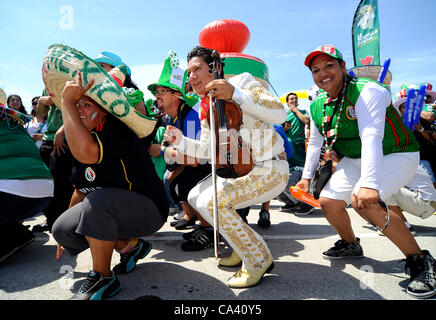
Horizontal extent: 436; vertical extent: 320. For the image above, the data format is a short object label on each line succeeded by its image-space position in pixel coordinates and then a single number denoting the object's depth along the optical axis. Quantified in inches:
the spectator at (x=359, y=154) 69.6
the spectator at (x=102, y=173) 66.7
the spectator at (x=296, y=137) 196.5
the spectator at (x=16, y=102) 206.9
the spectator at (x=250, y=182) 72.7
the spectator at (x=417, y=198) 120.6
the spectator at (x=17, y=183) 95.1
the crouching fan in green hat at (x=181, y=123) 132.8
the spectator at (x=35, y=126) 176.9
